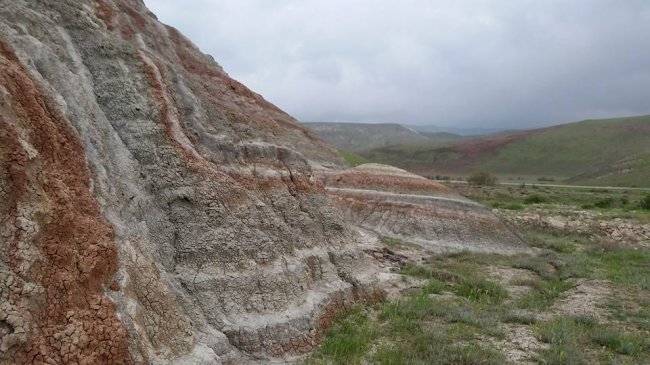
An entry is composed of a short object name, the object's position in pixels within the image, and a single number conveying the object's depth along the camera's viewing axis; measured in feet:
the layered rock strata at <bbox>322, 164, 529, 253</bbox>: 71.26
